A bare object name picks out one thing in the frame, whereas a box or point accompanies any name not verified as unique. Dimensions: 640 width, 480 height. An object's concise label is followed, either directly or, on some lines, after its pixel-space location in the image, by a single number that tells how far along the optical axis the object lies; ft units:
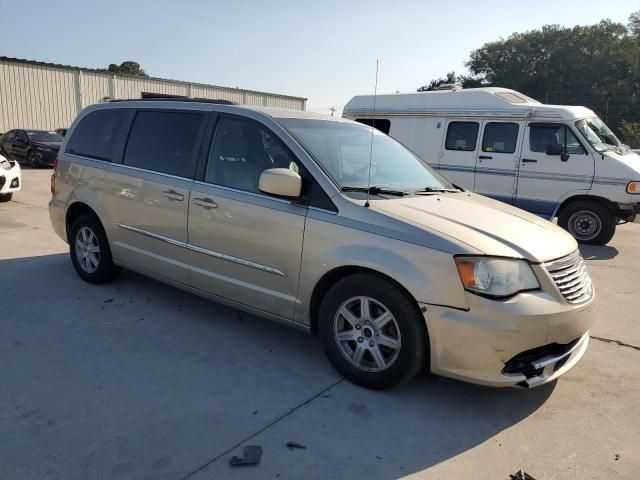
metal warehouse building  77.15
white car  32.50
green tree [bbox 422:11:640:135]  156.33
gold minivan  9.72
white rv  27.27
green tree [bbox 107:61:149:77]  249.14
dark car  58.65
